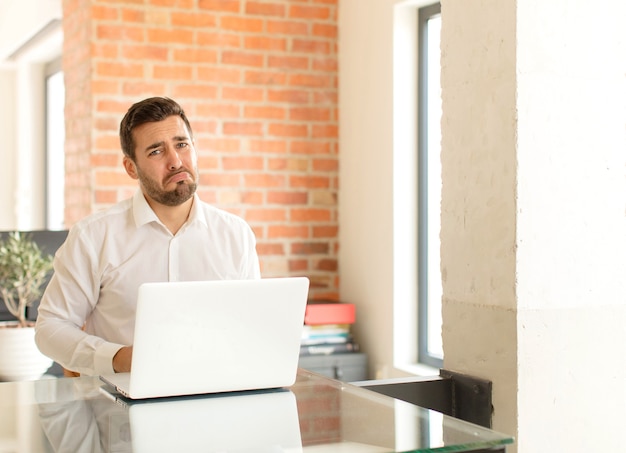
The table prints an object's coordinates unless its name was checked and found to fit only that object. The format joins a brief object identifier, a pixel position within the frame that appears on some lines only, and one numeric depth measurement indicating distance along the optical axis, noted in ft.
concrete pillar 7.17
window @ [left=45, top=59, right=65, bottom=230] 25.38
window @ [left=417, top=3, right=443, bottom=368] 13.56
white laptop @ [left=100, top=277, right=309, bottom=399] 5.80
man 9.03
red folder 13.79
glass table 4.75
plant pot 12.14
